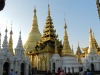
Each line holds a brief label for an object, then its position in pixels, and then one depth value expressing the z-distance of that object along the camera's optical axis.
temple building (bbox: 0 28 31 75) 24.50
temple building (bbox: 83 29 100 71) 29.50
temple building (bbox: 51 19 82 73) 28.17
